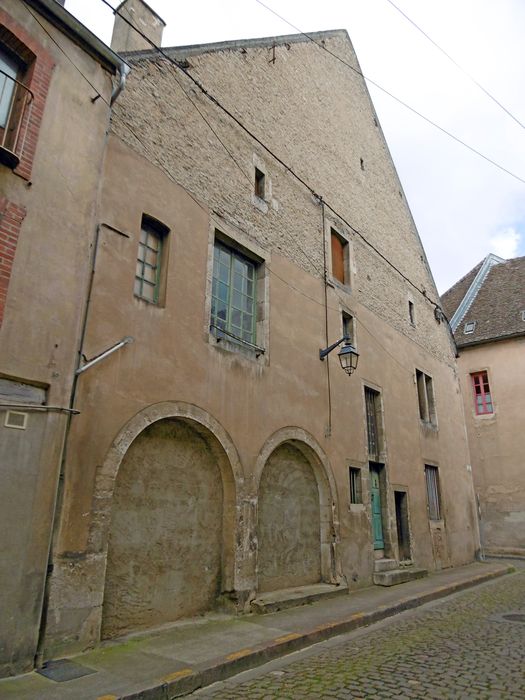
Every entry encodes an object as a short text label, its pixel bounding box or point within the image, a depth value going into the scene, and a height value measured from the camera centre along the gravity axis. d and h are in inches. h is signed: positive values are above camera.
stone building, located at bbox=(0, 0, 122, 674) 173.8 +101.2
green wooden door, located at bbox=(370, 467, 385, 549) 425.4 +5.1
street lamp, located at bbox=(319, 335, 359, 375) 362.0 +120.1
